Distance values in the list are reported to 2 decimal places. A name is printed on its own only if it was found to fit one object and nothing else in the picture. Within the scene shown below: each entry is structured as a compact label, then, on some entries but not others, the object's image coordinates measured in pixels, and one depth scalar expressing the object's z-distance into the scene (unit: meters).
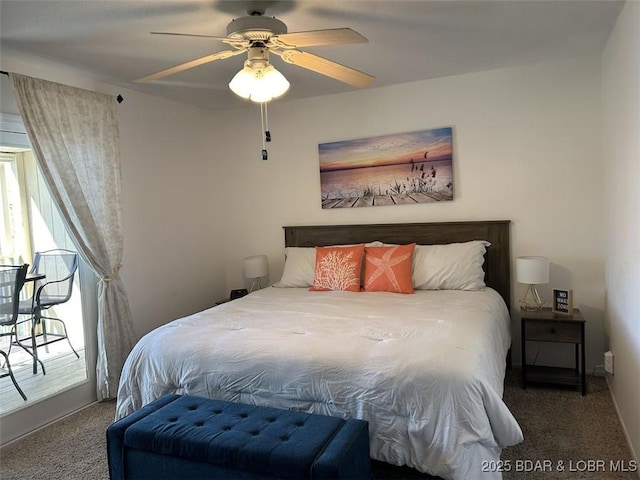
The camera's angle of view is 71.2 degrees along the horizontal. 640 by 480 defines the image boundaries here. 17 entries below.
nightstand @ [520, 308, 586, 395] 3.02
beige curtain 2.89
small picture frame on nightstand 3.13
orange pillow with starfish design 3.35
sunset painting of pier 3.73
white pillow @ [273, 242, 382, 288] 3.78
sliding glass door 2.86
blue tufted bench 1.67
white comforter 1.83
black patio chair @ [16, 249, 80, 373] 3.02
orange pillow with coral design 3.49
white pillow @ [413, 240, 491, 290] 3.34
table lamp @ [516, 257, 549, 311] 3.19
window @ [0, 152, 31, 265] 2.88
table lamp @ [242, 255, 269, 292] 4.13
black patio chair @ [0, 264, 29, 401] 2.78
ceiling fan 2.05
